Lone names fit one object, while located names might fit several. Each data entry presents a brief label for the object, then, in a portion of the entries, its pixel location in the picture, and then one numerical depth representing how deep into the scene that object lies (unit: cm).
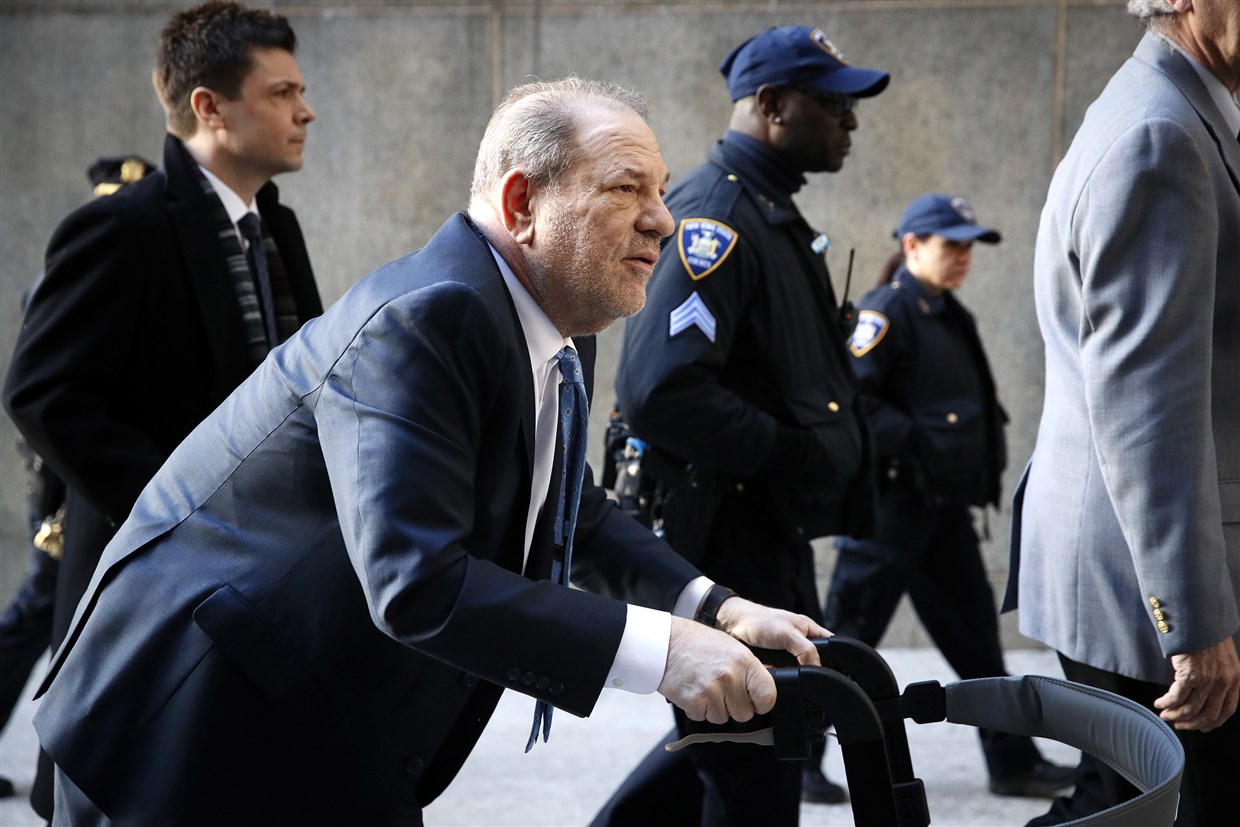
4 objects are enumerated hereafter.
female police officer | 472
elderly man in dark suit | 166
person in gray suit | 221
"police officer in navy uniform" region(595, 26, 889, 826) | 322
